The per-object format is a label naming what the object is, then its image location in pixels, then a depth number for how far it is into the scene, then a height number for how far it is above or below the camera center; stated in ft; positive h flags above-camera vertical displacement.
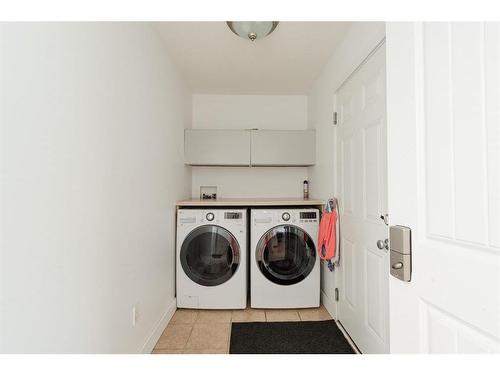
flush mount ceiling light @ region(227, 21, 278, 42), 5.61 +3.78
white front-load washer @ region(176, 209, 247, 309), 7.79 -2.33
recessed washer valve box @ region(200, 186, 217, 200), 10.28 -0.06
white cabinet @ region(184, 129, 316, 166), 9.35 +1.62
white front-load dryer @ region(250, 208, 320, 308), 7.85 -2.23
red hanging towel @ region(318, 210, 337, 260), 6.87 -1.31
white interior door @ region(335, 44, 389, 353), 4.82 -0.31
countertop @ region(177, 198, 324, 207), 7.92 -0.44
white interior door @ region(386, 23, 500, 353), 1.59 +0.07
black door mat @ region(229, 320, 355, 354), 5.88 -3.84
